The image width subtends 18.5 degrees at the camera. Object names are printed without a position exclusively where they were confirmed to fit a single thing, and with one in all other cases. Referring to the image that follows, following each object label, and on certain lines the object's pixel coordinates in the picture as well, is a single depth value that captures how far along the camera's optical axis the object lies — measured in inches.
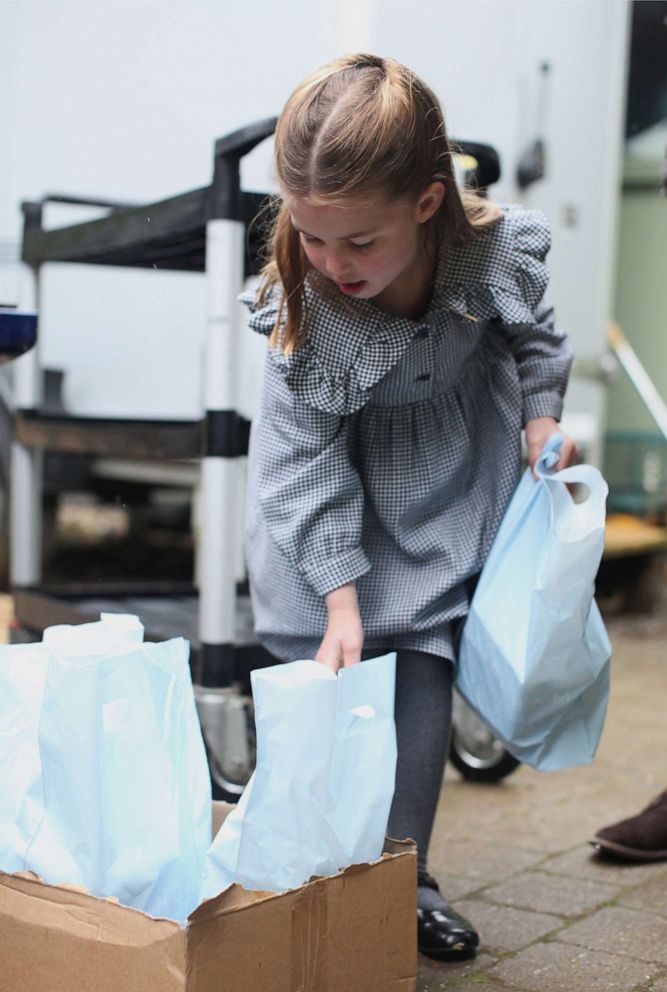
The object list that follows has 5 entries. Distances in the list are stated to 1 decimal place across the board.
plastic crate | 273.7
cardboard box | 84.9
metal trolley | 121.4
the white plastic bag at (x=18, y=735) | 92.1
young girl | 99.6
